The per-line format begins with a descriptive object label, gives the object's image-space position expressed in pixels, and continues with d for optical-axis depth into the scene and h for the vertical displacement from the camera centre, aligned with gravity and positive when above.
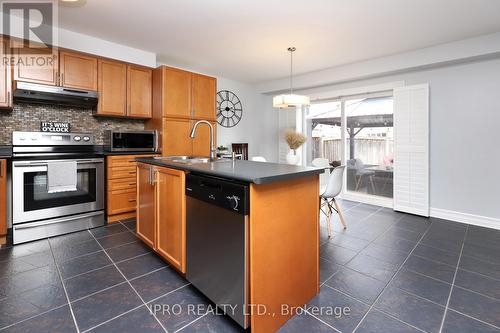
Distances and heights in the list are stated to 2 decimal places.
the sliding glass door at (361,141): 4.34 +0.42
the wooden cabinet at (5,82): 2.71 +0.89
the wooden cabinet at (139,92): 3.65 +1.07
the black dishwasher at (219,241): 1.33 -0.47
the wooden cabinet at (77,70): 3.10 +1.19
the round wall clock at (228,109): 5.16 +1.16
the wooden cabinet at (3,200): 2.53 -0.39
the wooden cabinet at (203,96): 4.05 +1.12
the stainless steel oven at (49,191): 2.59 -0.31
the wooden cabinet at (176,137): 3.71 +0.39
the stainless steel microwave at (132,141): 3.38 +0.31
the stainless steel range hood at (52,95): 2.80 +0.82
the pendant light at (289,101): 3.21 +0.82
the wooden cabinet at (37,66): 2.83 +1.14
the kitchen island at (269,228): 1.33 -0.42
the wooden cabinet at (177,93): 3.69 +1.07
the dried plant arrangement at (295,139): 4.33 +0.42
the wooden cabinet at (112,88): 3.38 +1.05
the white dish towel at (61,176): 2.72 -0.15
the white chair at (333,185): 3.00 -0.27
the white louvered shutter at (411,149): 3.70 +0.21
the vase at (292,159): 3.68 +0.06
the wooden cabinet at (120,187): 3.25 -0.33
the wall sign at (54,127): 3.15 +0.47
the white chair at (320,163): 3.87 +0.00
